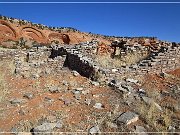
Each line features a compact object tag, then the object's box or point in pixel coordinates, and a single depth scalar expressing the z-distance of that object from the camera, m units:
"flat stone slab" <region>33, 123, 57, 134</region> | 4.01
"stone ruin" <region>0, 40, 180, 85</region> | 6.42
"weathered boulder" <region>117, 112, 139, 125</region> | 4.23
